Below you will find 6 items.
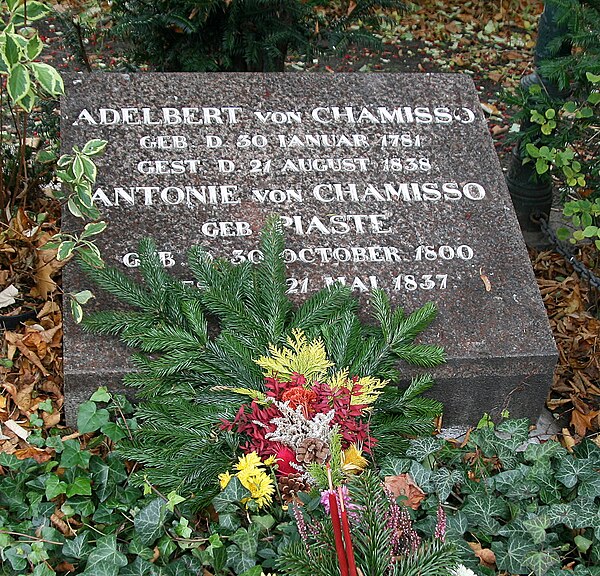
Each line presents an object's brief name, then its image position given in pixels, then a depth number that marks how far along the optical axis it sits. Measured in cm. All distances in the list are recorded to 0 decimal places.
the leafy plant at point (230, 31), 400
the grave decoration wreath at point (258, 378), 254
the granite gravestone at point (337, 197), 297
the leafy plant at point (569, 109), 357
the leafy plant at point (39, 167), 233
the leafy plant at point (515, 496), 240
